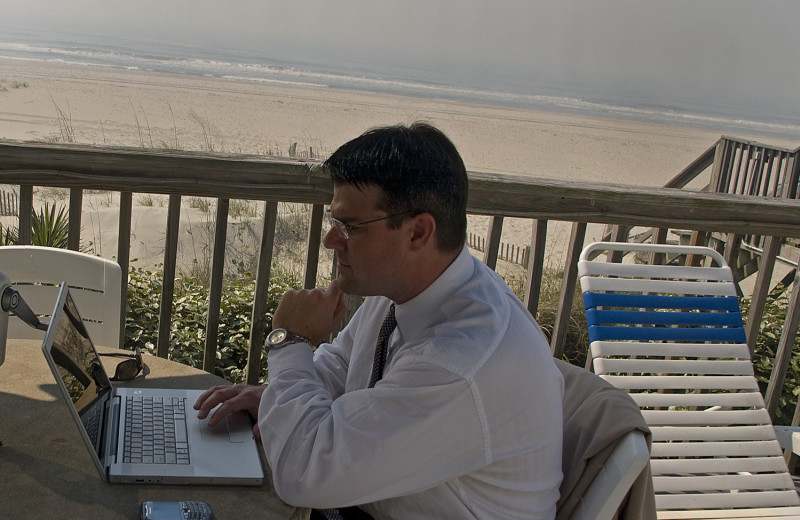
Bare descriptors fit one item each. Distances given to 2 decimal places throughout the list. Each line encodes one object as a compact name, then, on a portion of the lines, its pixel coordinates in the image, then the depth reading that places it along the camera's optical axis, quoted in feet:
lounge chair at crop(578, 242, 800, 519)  8.81
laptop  4.75
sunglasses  6.35
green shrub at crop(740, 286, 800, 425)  14.67
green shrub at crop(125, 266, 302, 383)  13.42
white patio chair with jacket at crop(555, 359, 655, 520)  4.62
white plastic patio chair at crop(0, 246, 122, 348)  8.35
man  4.54
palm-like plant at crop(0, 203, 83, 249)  12.99
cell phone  4.30
